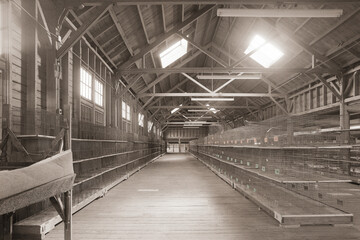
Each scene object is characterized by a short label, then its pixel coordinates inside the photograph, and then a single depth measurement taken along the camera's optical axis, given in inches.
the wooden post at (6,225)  140.2
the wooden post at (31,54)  213.6
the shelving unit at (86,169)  171.2
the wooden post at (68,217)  124.7
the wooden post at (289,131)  242.8
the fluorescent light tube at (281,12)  262.4
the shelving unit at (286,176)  196.0
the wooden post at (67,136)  136.9
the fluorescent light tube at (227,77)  500.1
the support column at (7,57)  185.6
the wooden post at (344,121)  378.9
